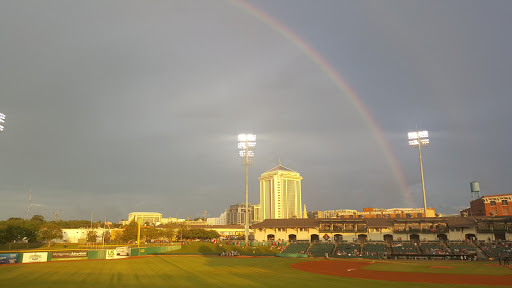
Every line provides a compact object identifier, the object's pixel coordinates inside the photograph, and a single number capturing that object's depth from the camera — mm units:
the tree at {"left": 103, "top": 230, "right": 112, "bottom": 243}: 145625
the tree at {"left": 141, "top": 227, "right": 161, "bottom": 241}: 137000
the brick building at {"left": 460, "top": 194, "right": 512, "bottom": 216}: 118875
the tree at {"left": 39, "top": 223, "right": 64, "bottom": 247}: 114000
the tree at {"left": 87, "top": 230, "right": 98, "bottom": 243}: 129625
